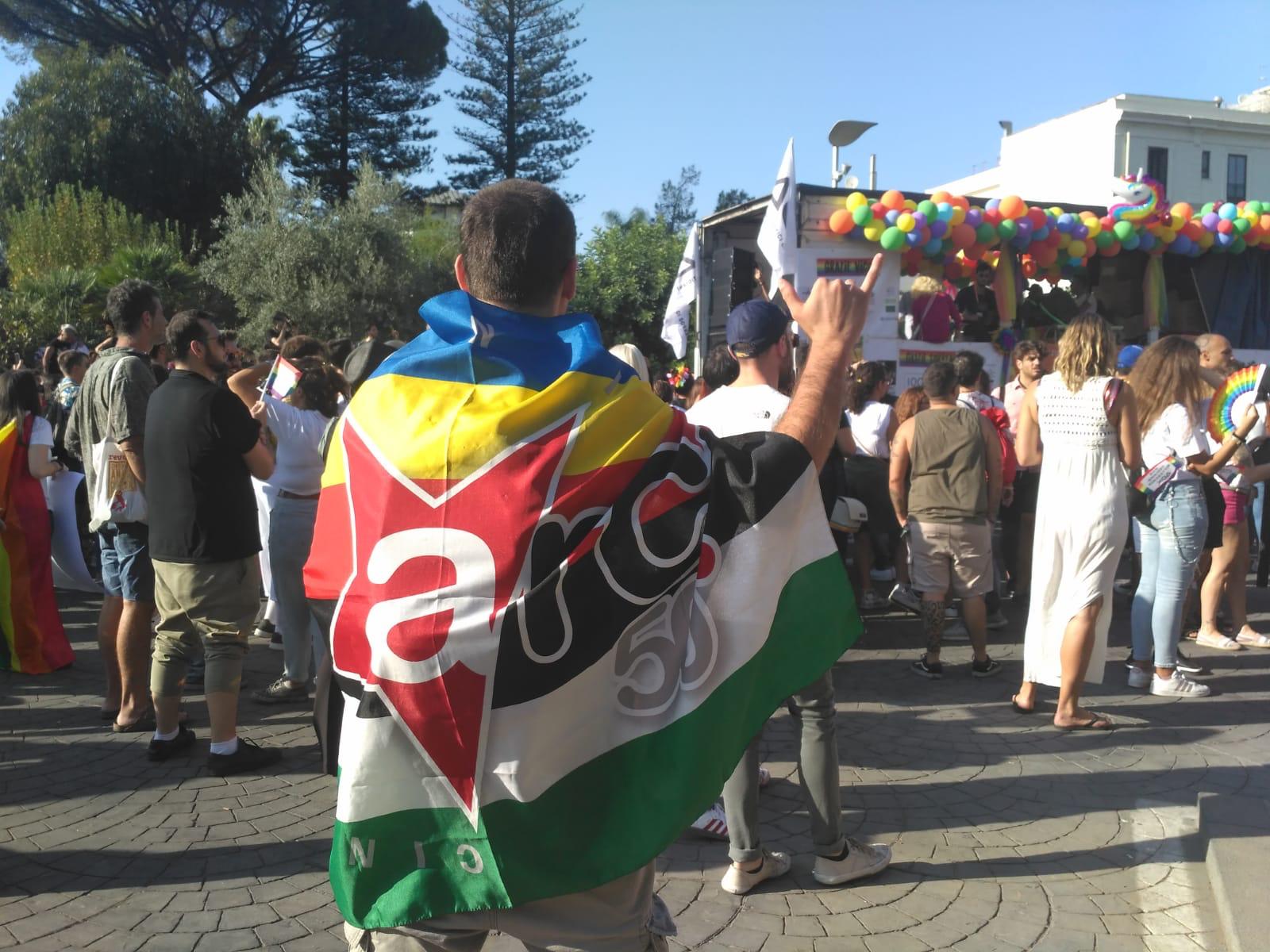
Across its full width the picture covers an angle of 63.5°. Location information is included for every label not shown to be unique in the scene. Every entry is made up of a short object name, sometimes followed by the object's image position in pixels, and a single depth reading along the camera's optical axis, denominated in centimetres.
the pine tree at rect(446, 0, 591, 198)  3781
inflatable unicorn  1075
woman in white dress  501
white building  5612
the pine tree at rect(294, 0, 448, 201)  3709
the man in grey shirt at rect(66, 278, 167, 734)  498
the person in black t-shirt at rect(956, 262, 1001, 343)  1085
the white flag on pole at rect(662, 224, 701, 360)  1043
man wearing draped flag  148
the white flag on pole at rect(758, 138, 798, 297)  880
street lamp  1048
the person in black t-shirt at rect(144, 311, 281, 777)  452
